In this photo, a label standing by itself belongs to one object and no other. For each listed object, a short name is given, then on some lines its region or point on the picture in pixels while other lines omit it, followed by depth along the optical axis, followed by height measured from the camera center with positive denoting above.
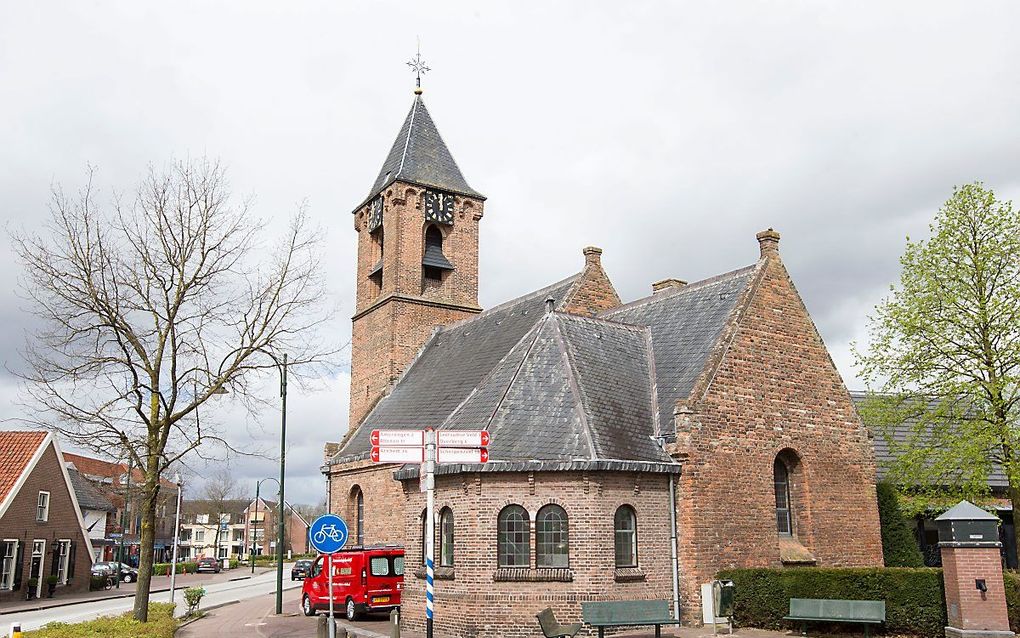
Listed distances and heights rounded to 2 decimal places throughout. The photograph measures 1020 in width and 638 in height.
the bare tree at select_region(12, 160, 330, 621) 20.88 +3.83
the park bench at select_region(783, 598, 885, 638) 16.41 -1.95
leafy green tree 20.83 +3.86
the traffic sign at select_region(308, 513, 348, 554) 13.75 -0.32
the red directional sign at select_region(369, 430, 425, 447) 11.78 +1.01
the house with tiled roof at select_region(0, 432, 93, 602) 35.00 -0.09
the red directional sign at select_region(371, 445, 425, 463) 11.68 +0.79
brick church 18.31 +1.20
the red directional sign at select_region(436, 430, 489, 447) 12.05 +1.02
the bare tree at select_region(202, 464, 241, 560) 106.69 +1.85
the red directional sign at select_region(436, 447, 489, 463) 12.07 +0.79
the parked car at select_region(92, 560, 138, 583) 53.59 -3.46
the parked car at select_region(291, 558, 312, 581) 56.09 -3.60
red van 24.16 -1.84
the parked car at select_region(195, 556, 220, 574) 73.31 -4.15
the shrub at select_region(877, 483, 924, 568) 23.95 -0.71
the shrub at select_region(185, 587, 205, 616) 27.45 -2.58
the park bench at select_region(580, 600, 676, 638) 16.59 -1.95
